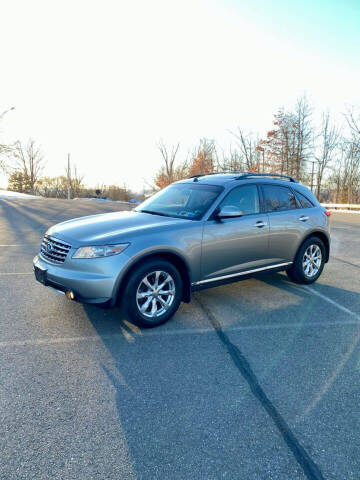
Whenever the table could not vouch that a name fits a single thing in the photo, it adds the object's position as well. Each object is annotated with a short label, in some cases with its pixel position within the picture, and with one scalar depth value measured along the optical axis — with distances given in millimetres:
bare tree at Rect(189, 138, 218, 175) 54031
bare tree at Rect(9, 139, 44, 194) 68625
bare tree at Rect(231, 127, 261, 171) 43462
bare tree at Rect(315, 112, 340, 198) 38156
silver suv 3980
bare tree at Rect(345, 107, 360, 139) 31000
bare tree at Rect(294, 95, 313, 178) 37250
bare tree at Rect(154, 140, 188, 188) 57469
